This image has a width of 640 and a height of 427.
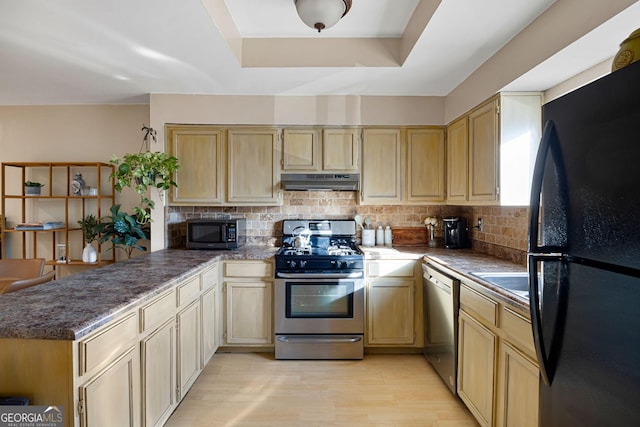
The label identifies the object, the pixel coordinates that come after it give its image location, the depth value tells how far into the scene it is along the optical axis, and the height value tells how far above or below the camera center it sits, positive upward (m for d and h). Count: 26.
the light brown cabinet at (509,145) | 2.25 +0.48
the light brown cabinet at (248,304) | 2.93 -0.84
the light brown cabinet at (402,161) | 3.23 +0.51
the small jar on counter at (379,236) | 3.43 -0.26
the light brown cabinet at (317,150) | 3.21 +0.62
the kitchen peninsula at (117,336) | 1.19 -0.56
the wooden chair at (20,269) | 2.83 -0.51
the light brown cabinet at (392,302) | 2.93 -0.81
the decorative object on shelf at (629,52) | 0.89 +0.45
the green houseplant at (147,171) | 2.83 +0.36
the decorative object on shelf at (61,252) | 3.41 -0.44
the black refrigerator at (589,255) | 0.79 -0.12
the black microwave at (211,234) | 3.13 -0.22
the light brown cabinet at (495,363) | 1.48 -0.80
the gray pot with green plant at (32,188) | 3.35 +0.24
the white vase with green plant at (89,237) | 3.29 -0.26
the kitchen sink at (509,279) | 2.04 -0.42
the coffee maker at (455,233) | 3.24 -0.21
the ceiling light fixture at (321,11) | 1.83 +1.16
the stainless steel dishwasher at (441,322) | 2.25 -0.84
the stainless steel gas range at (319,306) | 2.84 -0.83
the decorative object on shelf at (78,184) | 3.37 +0.28
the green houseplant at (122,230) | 3.13 -0.18
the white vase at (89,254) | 3.31 -0.44
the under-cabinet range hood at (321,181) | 3.14 +0.30
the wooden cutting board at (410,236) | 3.51 -0.26
